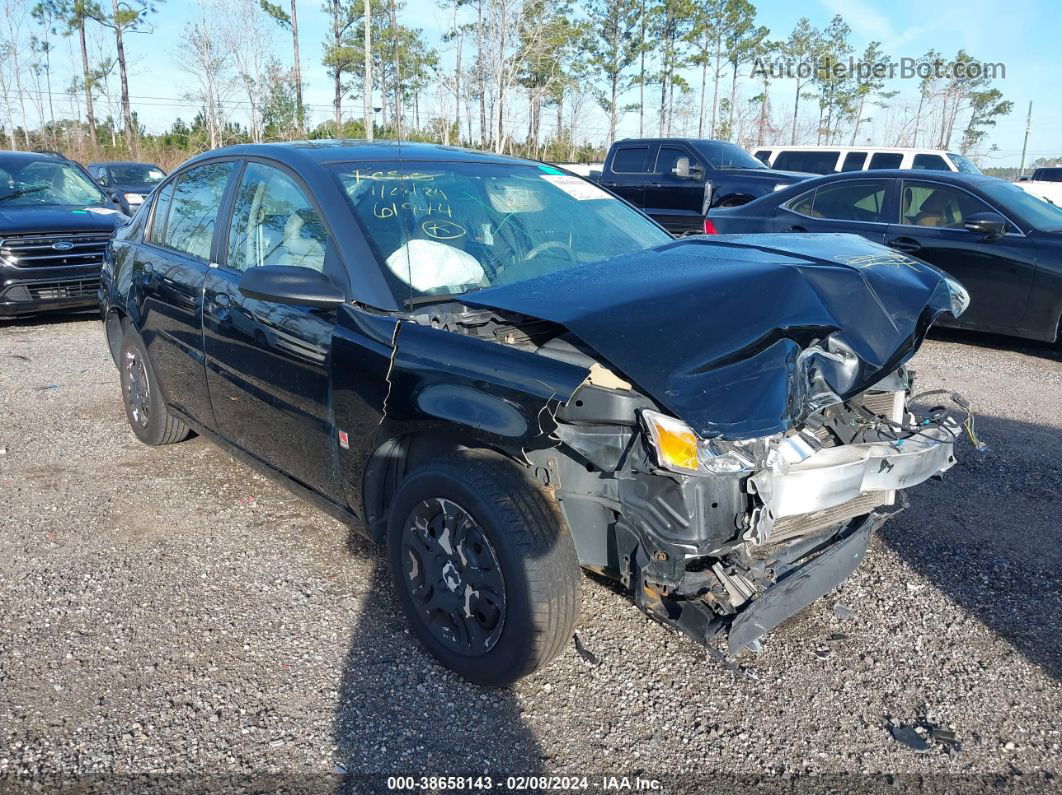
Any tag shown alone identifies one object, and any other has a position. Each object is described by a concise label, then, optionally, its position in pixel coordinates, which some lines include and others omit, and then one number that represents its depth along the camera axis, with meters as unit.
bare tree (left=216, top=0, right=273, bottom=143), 31.14
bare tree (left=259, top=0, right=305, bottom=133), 32.97
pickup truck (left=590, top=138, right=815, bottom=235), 12.23
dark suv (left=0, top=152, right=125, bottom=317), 8.16
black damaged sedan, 2.30
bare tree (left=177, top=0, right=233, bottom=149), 30.33
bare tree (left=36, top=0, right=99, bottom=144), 34.06
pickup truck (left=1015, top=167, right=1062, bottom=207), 16.67
